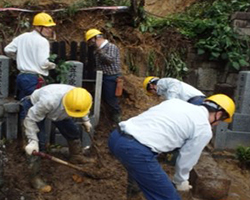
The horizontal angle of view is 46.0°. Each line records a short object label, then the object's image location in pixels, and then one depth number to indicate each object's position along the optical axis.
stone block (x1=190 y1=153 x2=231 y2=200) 4.00
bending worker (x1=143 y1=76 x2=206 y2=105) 3.89
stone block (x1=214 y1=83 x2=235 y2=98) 6.65
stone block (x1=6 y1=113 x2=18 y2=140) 4.66
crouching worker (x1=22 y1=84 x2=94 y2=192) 3.37
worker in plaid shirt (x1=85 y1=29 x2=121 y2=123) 4.96
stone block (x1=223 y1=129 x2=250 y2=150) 5.58
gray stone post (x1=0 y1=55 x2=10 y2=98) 4.61
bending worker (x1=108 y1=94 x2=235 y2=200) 2.65
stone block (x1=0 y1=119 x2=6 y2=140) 4.65
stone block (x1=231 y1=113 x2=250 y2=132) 5.55
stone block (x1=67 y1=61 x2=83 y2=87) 4.71
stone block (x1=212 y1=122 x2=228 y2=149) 5.54
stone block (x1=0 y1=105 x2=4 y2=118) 4.60
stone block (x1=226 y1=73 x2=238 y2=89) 7.16
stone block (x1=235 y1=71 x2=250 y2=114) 5.45
